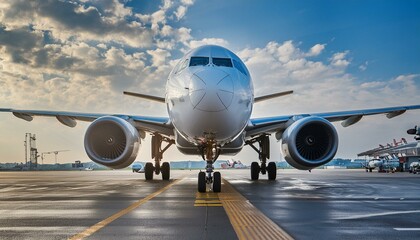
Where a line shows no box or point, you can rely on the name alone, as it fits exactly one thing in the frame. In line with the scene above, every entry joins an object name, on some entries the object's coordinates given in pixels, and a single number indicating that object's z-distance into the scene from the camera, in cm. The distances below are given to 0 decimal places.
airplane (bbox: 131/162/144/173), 5453
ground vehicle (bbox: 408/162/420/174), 4644
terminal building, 5276
